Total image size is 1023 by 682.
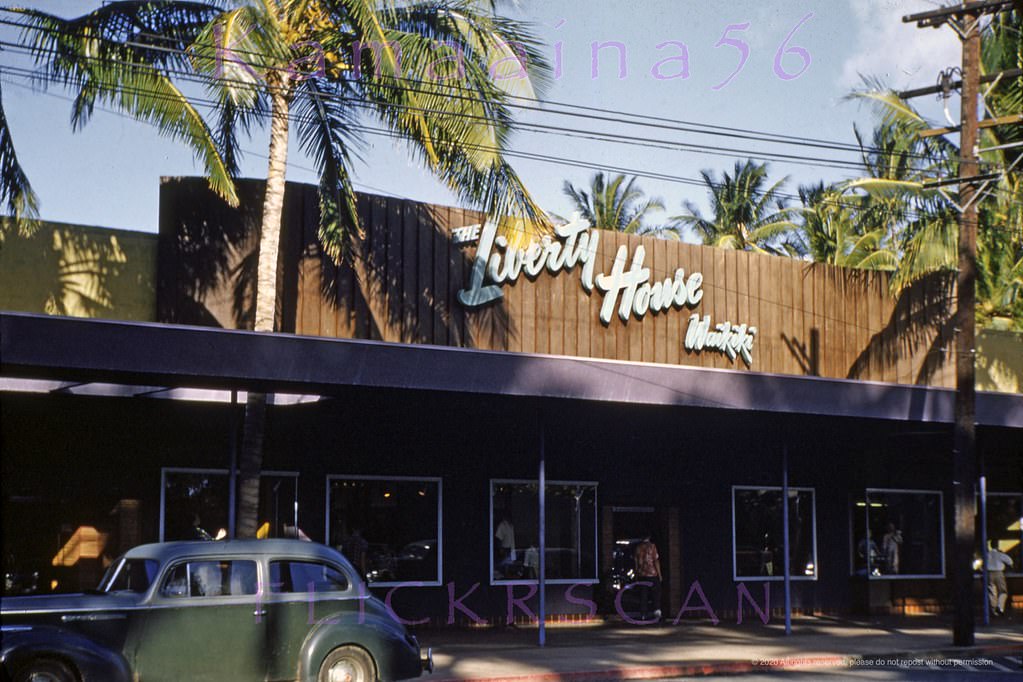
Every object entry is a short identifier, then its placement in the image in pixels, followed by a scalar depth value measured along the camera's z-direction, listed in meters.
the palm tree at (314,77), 16.73
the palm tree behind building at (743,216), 54.78
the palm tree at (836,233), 43.78
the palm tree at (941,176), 27.23
